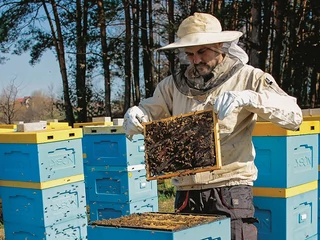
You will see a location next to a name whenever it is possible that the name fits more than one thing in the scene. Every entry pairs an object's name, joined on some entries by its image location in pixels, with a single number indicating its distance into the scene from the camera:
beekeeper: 1.87
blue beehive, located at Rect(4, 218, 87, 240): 3.57
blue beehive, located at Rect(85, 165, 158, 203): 4.27
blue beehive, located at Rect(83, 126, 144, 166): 4.20
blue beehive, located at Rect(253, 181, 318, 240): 2.70
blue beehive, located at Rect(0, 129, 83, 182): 3.45
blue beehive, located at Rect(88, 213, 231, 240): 1.52
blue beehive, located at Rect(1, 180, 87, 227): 3.52
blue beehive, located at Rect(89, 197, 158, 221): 4.29
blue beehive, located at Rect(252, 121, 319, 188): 2.72
